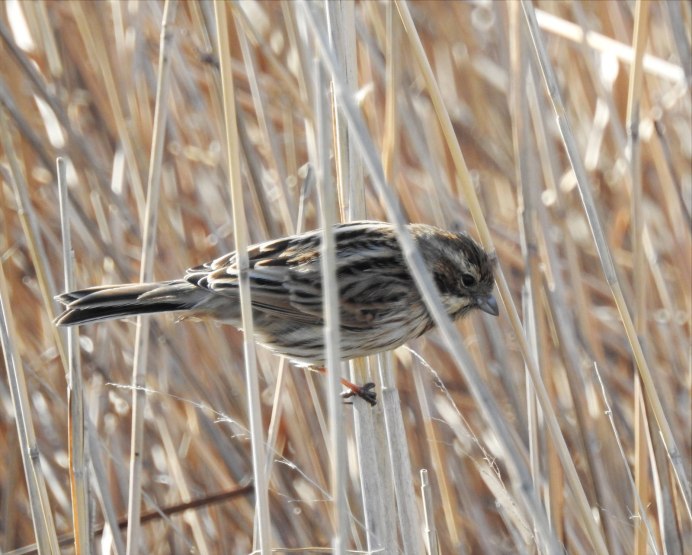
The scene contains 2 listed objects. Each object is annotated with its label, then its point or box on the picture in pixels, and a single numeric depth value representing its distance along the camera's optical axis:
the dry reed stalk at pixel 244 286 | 4.04
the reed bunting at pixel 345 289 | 5.58
